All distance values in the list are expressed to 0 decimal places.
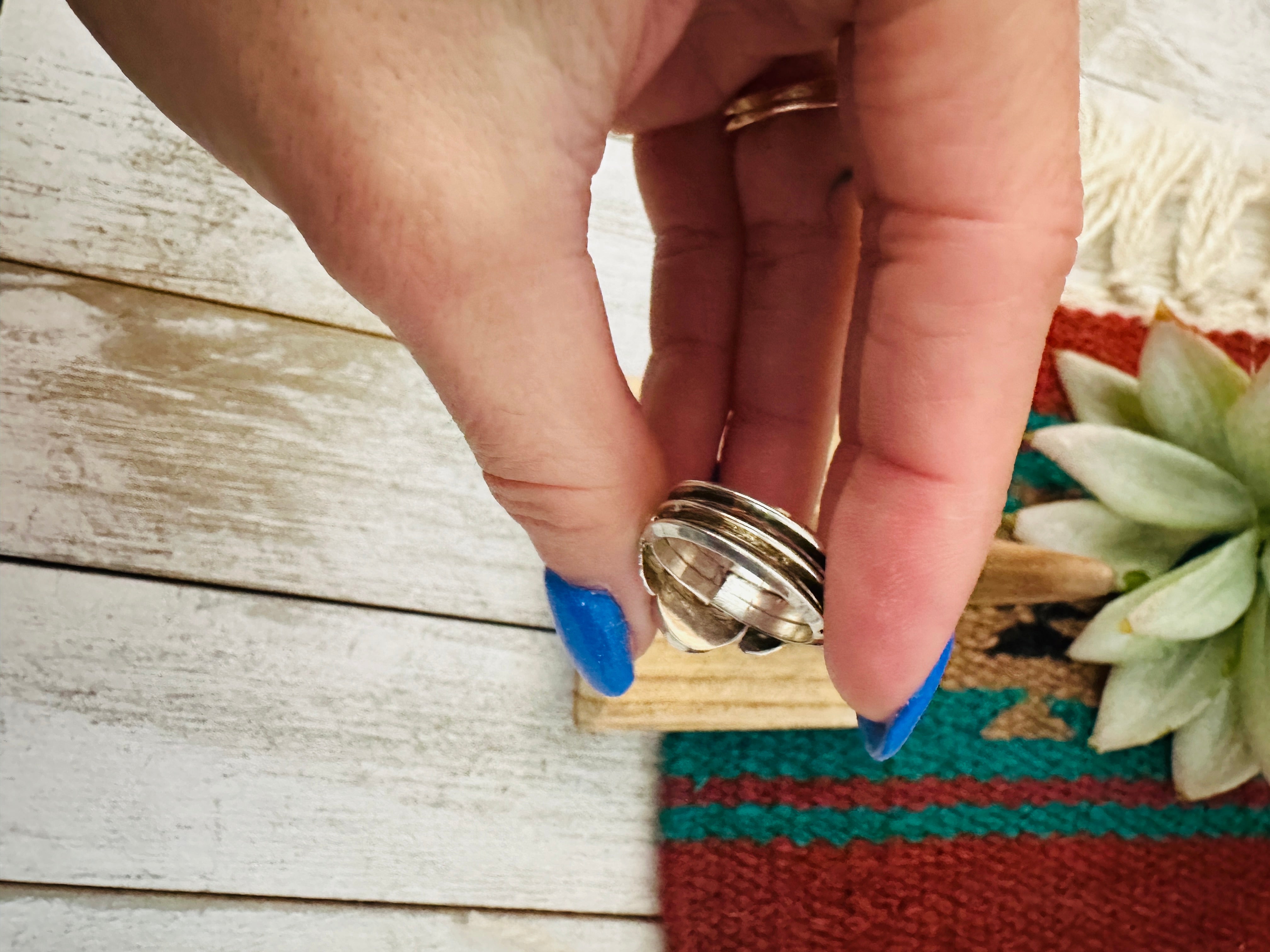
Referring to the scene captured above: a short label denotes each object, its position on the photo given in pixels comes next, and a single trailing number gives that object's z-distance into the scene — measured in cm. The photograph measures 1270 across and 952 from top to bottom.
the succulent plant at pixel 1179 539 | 15
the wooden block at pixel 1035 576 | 16
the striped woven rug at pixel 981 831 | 16
